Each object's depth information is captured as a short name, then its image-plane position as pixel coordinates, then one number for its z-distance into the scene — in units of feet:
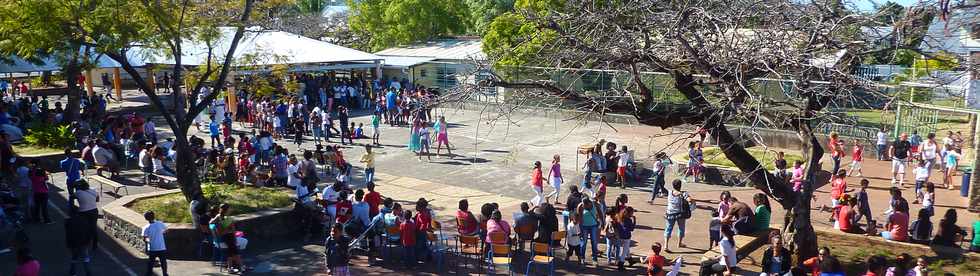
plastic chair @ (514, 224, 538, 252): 40.11
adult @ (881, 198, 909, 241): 39.09
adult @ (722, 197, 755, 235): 41.83
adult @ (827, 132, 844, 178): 60.80
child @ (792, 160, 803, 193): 52.48
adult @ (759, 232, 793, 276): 33.99
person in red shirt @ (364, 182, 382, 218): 44.24
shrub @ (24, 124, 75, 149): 67.41
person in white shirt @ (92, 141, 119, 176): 58.80
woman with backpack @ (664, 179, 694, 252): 42.52
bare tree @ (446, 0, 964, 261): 30.42
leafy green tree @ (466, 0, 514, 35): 138.83
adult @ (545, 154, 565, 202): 54.54
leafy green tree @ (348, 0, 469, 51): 147.74
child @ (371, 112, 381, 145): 76.59
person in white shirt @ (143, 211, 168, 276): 36.35
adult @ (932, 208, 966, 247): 38.24
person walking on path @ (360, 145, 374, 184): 57.11
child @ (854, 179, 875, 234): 44.57
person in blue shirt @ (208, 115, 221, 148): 73.67
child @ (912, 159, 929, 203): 54.65
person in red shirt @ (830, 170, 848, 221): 48.88
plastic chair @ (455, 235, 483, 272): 38.91
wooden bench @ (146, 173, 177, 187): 57.93
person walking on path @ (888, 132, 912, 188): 58.54
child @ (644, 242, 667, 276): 33.24
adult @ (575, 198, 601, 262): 40.50
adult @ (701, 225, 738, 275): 35.29
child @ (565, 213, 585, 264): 39.47
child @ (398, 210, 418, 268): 39.47
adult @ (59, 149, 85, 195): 52.75
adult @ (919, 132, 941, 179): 56.70
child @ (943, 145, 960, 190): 58.29
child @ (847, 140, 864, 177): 62.13
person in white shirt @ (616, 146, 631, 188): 59.67
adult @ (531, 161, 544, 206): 52.54
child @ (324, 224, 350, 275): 35.94
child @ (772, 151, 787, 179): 52.02
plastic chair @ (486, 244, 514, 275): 37.40
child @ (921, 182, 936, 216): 45.06
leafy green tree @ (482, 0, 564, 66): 88.45
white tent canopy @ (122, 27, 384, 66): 98.13
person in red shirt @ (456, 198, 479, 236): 39.99
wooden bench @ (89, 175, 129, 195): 54.13
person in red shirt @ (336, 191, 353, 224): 42.19
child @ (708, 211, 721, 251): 41.50
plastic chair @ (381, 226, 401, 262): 40.42
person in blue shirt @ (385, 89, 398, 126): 90.91
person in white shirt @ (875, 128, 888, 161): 68.44
